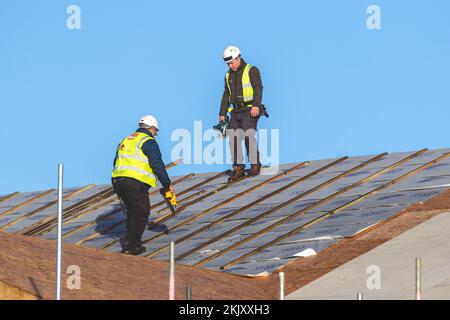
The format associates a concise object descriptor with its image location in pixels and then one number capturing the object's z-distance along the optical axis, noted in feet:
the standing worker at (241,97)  67.92
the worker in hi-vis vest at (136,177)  55.21
